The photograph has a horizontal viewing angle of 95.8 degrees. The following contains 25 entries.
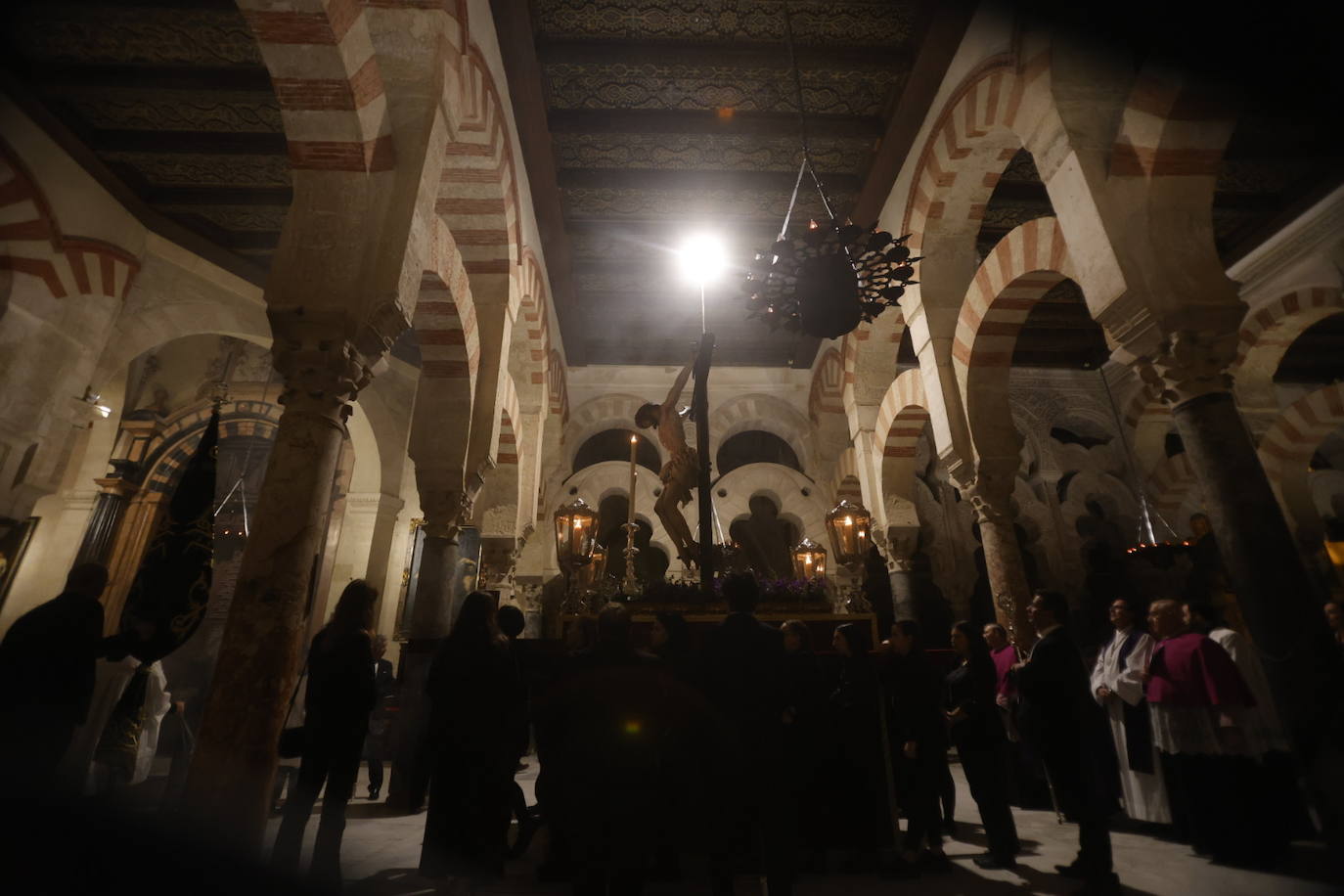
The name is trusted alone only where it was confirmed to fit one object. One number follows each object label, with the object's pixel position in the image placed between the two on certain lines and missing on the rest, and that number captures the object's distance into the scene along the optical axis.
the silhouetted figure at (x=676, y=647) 2.16
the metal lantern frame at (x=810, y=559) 6.31
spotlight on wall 5.89
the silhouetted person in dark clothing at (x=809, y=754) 2.38
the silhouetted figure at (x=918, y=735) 2.59
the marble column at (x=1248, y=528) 2.62
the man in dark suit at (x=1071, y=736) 2.19
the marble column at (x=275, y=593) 2.32
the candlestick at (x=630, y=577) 5.30
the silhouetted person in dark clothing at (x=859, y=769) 2.58
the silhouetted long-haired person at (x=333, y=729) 2.23
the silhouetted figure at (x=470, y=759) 2.15
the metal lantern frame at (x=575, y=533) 5.44
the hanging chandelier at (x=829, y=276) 3.46
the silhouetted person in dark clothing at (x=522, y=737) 2.47
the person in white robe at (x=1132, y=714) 3.15
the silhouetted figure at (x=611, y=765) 1.56
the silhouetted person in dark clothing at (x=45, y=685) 2.15
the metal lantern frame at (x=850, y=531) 6.35
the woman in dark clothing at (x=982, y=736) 2.63
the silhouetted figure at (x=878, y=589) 9.25
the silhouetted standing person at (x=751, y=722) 1.92
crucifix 4.88
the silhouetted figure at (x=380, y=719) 4.60
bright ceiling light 6.72
